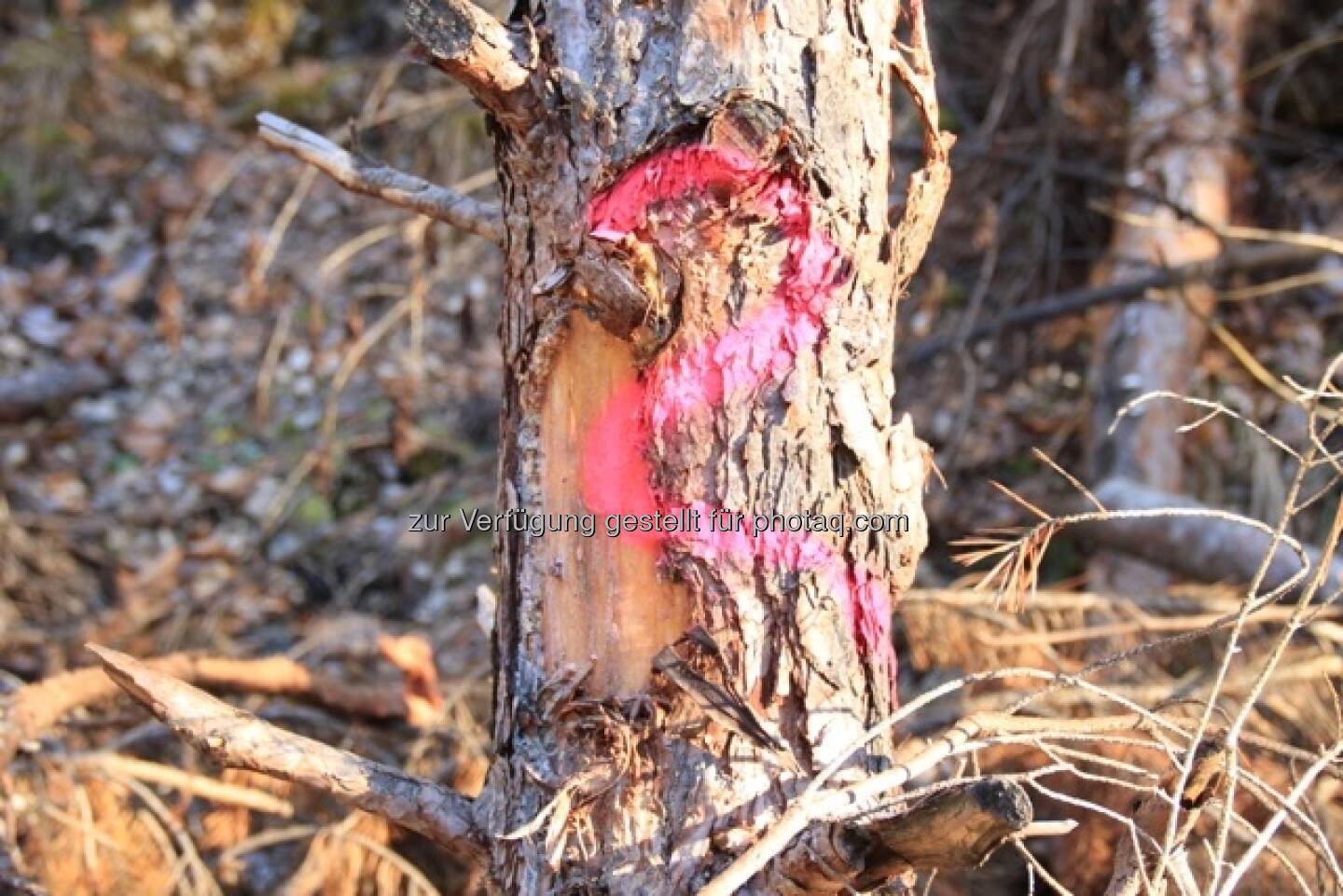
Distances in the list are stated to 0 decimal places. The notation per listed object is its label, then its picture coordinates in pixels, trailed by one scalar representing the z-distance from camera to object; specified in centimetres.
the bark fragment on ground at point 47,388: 458
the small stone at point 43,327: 491
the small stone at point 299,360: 484
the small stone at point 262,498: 432
